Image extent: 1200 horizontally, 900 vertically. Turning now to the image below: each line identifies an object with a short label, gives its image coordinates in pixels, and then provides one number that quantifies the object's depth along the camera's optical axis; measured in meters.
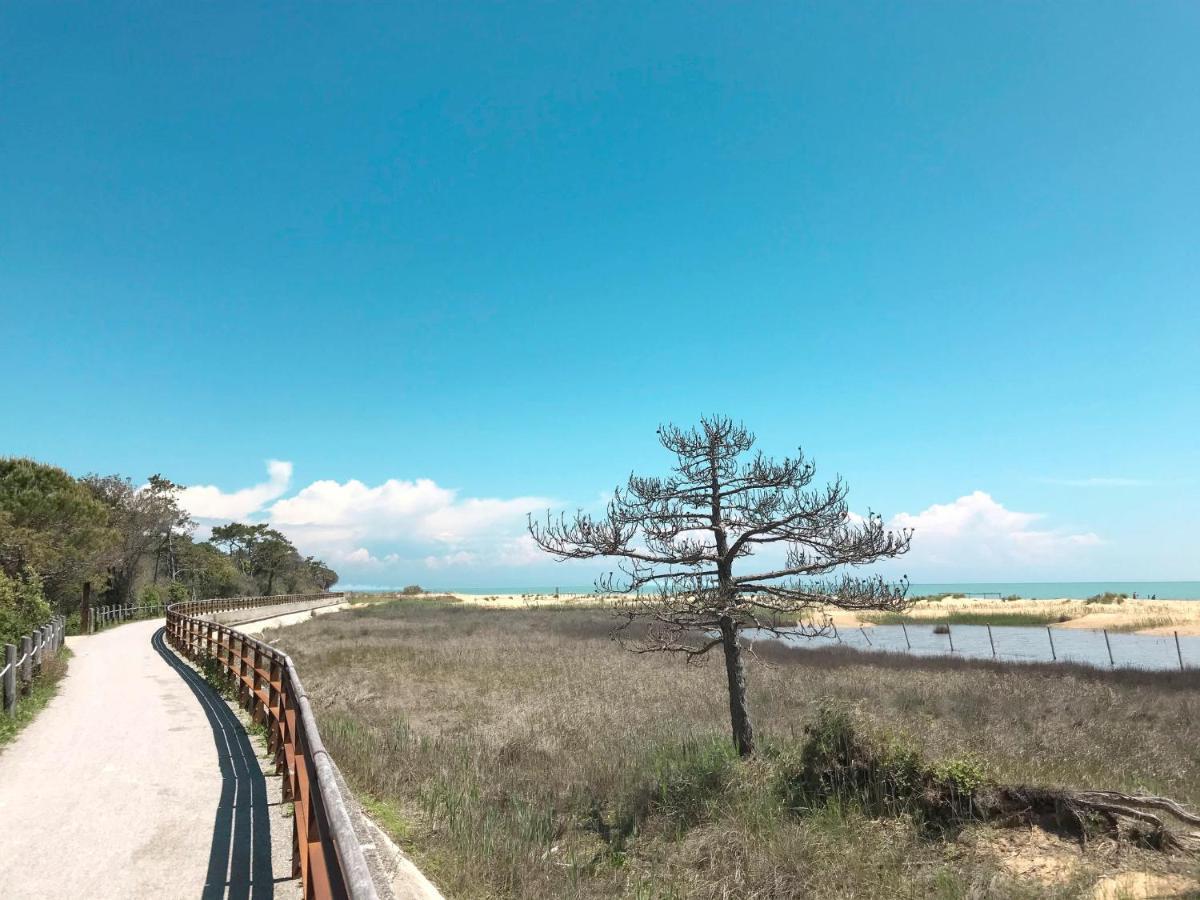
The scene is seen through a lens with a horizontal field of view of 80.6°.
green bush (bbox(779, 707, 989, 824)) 10.12
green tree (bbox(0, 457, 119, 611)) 28.66
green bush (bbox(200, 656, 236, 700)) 16.33
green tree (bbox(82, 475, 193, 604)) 47.28
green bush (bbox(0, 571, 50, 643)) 19.28
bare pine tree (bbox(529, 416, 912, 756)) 12.16
